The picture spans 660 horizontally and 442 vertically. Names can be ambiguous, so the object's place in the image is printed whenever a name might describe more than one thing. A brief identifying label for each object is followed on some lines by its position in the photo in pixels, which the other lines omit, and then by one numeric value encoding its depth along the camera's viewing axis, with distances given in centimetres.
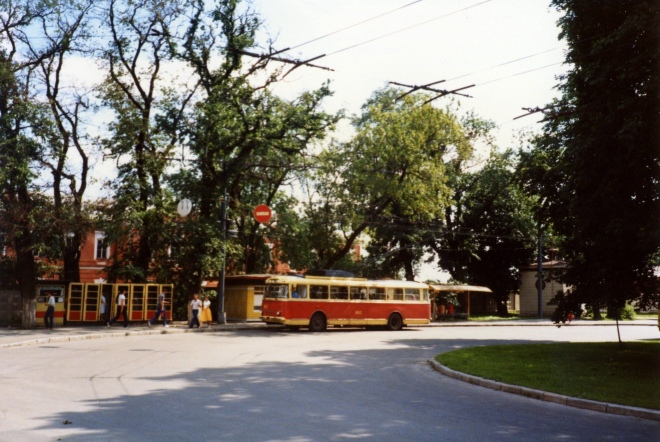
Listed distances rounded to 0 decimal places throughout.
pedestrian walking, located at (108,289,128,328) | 2862
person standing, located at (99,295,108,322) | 2970
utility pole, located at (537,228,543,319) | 4828
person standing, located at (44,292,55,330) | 2670
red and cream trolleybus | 2958
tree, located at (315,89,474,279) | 3972
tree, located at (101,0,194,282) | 3170
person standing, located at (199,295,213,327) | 3247
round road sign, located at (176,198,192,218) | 3047
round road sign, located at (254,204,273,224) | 3322
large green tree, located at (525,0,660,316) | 1362
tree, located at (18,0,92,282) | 2941
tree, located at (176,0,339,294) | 3145
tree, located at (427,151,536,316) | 5200
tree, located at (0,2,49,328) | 2721
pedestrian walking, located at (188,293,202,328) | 2959
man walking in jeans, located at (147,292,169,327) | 3003
